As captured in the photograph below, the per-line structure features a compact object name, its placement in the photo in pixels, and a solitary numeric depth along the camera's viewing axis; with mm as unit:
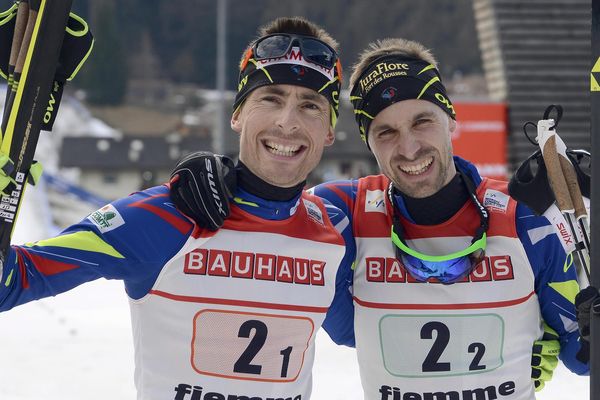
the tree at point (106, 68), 71812
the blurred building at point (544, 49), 12250
